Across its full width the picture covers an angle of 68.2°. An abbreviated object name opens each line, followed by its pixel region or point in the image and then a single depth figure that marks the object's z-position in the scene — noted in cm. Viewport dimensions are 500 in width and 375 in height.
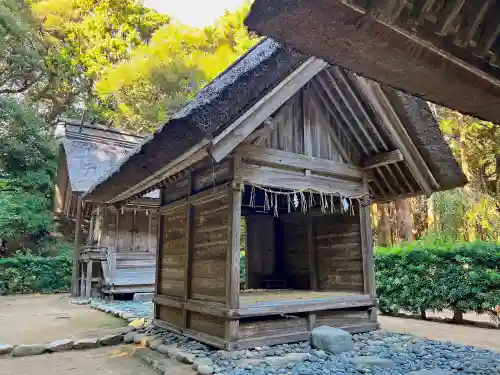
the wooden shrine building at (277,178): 412
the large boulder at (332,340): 443
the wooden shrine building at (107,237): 1046
